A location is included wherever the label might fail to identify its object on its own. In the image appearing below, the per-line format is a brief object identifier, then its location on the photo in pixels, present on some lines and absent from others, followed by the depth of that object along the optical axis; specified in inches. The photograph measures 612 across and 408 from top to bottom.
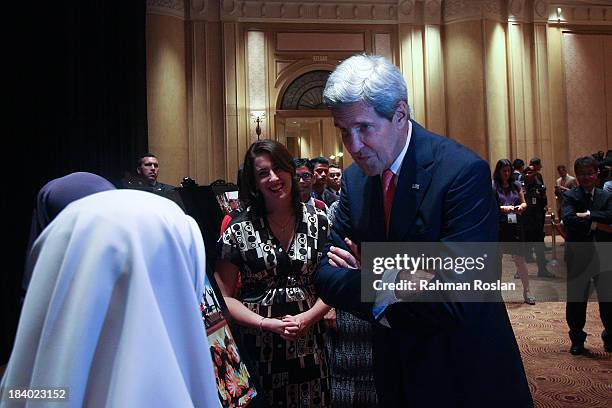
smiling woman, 90.2
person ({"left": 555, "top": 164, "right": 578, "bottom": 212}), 418.4
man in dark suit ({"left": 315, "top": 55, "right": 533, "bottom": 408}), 54.7
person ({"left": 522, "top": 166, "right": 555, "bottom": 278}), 299.6
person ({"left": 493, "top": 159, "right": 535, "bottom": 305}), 248.9
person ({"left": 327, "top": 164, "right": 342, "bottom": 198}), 222.1
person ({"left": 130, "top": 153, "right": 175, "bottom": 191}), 260.4
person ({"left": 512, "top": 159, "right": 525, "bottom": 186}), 371.6
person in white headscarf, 35.6
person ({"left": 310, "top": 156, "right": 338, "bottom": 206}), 225.6
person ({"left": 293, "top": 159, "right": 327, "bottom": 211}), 182.3
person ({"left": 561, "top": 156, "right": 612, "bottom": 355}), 178.5
